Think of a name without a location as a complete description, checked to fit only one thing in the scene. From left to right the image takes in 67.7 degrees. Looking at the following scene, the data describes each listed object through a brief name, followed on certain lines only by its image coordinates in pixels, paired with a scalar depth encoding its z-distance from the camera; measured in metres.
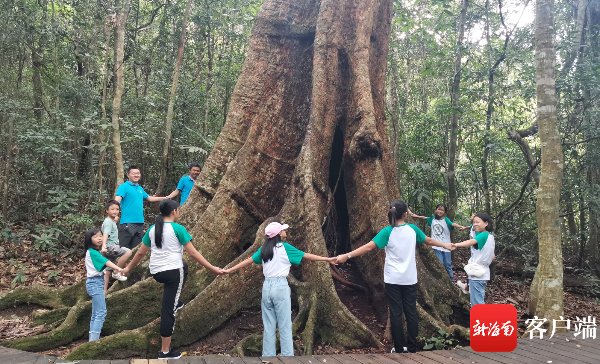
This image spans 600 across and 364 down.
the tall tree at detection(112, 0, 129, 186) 9.27
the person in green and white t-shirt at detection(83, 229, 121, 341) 4.99
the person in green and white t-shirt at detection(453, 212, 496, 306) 5.93
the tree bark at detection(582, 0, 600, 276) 10.15
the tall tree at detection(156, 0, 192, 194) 10.95
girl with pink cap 4.55
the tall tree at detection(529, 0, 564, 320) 5.88
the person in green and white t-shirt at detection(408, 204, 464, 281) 8.73
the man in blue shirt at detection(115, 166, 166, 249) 7.13
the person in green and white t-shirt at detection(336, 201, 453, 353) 4.88
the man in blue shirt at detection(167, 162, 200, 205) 7.79
